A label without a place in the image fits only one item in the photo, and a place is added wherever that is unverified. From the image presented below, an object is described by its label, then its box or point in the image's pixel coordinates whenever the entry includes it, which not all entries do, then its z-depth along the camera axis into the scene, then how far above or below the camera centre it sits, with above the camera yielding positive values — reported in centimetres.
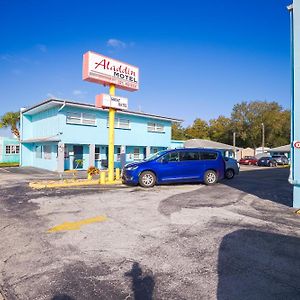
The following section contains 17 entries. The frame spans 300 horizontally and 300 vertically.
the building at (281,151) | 5364 +88
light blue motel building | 2208 +182
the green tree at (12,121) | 4147 +516
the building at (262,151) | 5584 +89
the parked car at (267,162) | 4050 -103
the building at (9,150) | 3247 +53
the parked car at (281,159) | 4472 -72
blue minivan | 1224 -62
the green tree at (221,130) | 6781 +650
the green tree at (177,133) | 6662 +562
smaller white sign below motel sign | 1431 +291
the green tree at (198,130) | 7131 +669
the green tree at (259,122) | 6300 +779
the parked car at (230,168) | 1555 -76
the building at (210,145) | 4075 +151
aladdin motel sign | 1395 +458
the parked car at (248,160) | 4313 -88
